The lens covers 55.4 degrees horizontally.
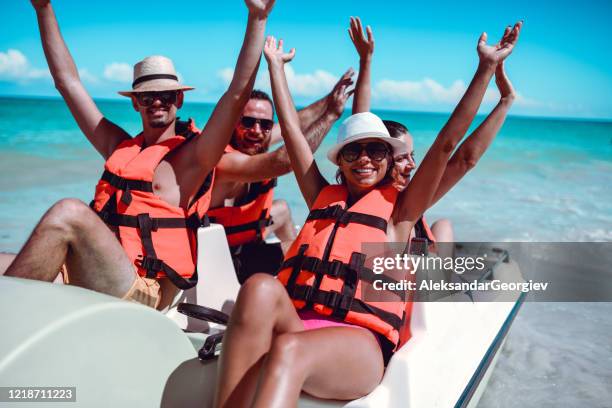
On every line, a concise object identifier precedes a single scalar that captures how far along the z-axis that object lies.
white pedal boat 1.34
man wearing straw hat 1.90
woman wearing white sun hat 1.56
